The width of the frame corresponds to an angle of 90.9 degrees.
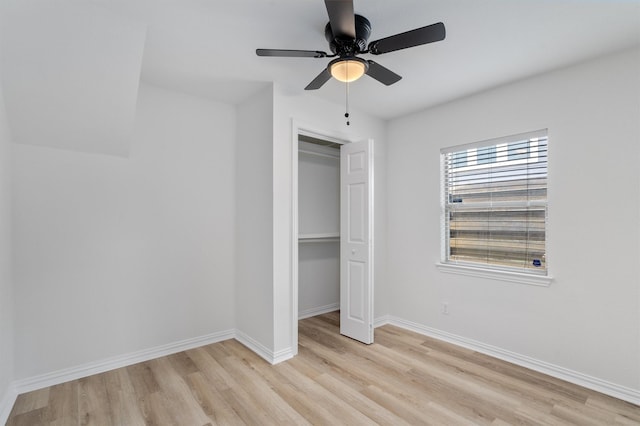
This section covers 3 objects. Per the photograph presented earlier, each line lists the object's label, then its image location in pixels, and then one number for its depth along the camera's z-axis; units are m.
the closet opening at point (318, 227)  4.27
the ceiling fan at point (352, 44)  1.63
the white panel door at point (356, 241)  3.36
